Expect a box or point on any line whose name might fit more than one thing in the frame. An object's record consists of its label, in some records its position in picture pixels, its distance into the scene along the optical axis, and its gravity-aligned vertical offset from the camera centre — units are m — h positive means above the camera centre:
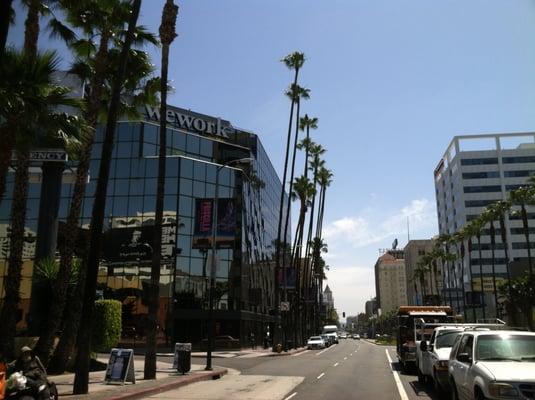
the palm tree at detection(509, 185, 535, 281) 44.44 +10.28
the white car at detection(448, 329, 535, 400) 8.41 -0.88
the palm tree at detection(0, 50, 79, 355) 10.38 +4.33
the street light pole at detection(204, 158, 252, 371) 24.02 +1.45
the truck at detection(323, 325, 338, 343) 85.14 -2.77
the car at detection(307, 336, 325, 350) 59.28 -3.34
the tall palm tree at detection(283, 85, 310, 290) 52.19 +21.35
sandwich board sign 16.61 -1.80
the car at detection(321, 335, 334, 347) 69.04 -3.53
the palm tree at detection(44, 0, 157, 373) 19.11 +9.39
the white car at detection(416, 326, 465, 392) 13.62 -1.14
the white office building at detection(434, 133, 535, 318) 122.31 +30.90
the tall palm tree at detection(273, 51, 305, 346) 50.38 +23.89
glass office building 44.22 +6.75
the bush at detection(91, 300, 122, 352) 22.52 -0.60
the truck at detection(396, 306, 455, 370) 22.52 -0.34
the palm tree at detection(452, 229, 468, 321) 76.01 +11.20
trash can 21.20 -1.79
